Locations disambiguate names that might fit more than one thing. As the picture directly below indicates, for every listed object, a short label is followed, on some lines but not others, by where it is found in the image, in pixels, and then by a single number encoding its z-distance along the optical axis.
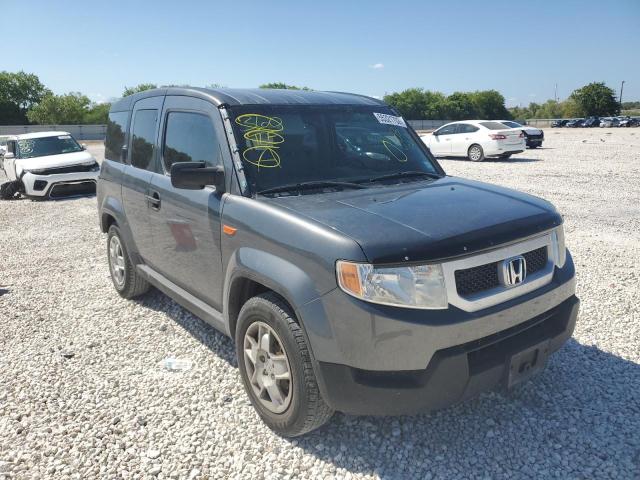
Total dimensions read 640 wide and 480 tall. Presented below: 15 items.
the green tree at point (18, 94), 70.66
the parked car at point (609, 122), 59.89
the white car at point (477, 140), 17.67
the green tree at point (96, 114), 71.32
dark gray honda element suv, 2.32
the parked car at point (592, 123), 63.97
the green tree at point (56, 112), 66.00
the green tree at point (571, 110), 97.62
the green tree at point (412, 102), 82.42
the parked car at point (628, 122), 58.22
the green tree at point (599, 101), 94.25
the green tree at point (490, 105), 90.94
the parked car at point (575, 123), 66.25
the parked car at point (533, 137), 23.02
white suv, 11.99
